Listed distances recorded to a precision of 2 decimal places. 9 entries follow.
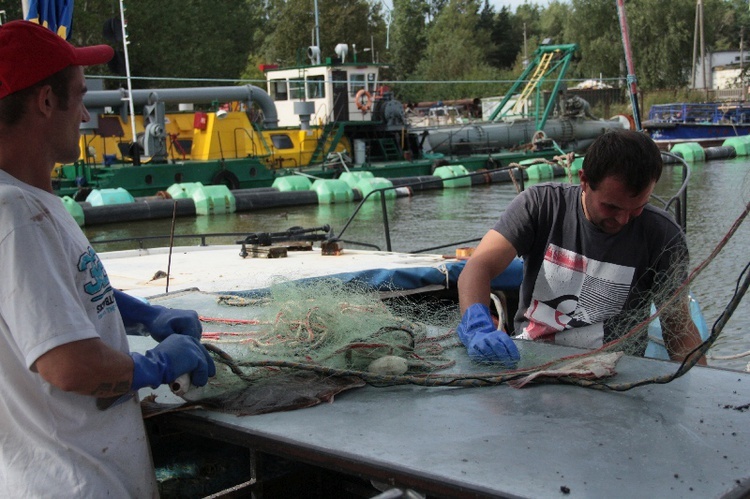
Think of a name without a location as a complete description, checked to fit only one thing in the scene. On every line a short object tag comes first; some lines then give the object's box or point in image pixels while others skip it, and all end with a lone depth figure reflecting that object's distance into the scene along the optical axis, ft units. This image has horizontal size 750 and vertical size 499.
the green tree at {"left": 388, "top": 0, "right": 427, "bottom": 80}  224.94
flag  21.35
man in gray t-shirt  9.98
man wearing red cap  6.23
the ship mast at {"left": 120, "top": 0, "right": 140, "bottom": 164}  63.57
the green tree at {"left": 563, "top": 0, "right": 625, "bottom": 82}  179.73
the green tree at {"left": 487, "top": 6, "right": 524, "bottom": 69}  242.37
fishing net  8.57
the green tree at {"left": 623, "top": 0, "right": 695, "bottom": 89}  169.07
